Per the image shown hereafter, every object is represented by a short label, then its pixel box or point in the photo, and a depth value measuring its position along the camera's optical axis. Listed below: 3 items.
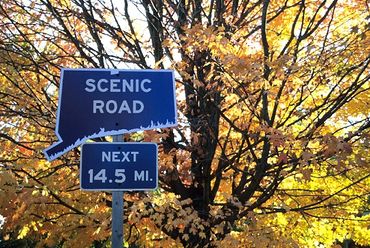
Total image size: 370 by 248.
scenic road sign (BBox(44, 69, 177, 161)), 2.21
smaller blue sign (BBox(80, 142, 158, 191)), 2.19
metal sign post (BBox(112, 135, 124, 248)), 2.17
